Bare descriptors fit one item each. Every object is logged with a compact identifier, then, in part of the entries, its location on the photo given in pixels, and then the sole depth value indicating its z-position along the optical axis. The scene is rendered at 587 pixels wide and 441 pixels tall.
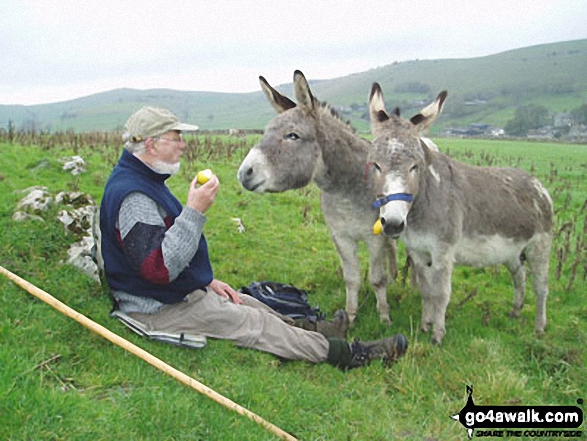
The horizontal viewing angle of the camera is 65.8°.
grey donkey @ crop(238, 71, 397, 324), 5.08
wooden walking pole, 3.44
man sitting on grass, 3.80
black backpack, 5.69
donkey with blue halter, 4.57
